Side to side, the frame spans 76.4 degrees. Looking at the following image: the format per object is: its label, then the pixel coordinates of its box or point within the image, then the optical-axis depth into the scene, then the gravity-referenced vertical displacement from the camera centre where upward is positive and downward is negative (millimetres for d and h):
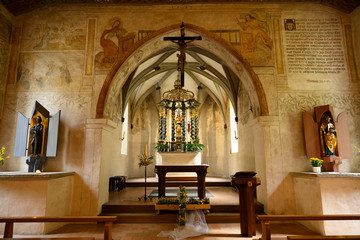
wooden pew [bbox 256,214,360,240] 3357 -920
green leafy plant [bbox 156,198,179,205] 6039 -1160
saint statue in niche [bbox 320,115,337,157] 5883 +449
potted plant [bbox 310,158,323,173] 5738 -207
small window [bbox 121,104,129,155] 12140 +1242
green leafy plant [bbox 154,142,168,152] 9925 +430
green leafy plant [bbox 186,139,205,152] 10102 +463
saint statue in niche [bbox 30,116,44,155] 6043 +562
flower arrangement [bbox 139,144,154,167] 7324 -160
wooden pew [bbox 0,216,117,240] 3295 -896
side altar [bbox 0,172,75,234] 5168 -885
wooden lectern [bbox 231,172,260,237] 4859 -949
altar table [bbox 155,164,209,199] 6719 -414
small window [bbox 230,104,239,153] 11544 +1141
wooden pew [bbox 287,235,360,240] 2917 -1044
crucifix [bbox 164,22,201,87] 5860 +2885
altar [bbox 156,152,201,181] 10086 -105
